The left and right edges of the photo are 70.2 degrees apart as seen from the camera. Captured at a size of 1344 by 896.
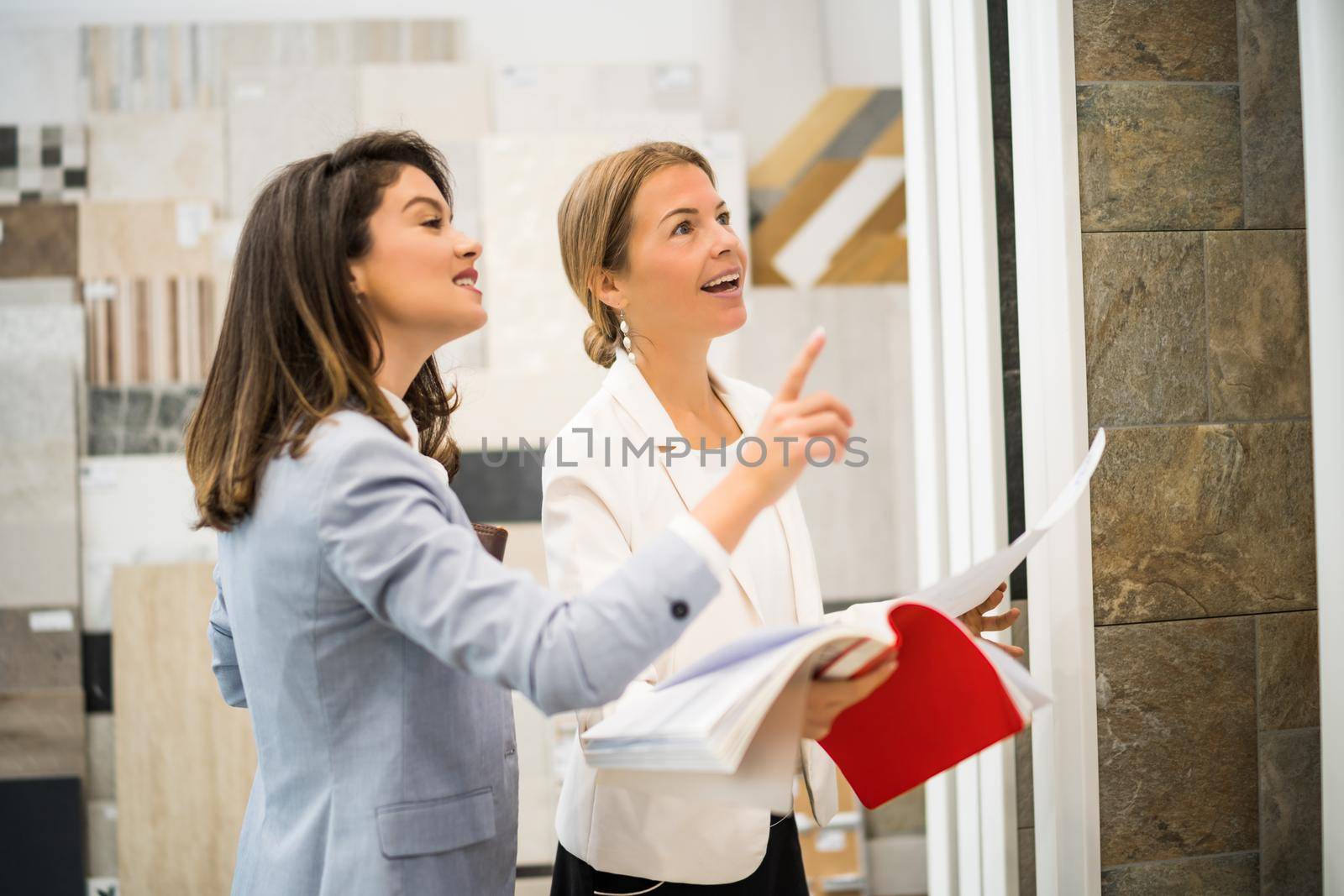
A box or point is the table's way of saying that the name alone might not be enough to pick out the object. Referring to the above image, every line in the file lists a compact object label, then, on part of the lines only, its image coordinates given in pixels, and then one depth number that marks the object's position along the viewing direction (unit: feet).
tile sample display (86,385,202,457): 9.36
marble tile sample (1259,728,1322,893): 4.59
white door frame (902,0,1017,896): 5.08
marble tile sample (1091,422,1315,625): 4.54
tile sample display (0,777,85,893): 8.98
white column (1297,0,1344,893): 4.14
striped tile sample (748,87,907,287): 9.87
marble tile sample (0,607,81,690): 9.11
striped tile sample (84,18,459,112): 9.50
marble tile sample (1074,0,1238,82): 4.51
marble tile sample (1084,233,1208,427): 4.52
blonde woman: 3.85
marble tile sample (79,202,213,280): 9.37
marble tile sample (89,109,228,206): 9.46
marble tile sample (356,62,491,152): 9.43
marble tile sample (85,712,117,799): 9.20
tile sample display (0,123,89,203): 9.45
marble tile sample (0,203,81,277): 9.35
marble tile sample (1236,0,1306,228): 4.54
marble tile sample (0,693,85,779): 9.06
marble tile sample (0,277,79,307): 9.34
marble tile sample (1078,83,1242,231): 4.52
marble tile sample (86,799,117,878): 9.19
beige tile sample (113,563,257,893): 9.01
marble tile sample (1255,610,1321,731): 4.58
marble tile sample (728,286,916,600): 9.73
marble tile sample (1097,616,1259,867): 4.56
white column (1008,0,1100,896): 4.47
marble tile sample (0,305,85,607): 9.16
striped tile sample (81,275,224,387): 9.37
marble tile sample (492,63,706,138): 9.59
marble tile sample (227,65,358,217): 9.41
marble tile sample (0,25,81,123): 9.46
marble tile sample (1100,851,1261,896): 4.56
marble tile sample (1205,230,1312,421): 4.55
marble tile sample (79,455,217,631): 9.29
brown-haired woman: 2.64
